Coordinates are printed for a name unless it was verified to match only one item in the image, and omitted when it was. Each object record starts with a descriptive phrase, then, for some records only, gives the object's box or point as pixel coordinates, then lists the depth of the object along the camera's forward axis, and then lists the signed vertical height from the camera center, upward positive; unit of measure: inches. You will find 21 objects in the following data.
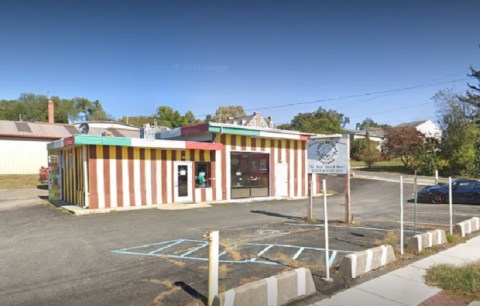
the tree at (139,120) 2652.6 +221.0
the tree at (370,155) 1675.4 -53.1
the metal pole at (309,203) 429.6 -76.5
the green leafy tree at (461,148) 1254.9 -17.2
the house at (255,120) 1775.2 +141.1
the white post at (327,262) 210.0 -74.8
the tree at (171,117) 2610.7 +234.5
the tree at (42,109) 2474.2 +311.5
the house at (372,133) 2650.8 +102.0
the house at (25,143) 1112.8 +15.6
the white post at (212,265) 167.9 -60.8
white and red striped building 533.6 -40.1
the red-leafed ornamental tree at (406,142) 1438.2 +9.9
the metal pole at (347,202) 410.9 -72.0
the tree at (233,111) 2651.1 +289.9
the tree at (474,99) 1480.1 +200.9
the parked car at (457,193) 626.8 -97.0
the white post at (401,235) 267.0 -74.2
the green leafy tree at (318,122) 2369.6 +173.8
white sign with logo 383.2 -11.9
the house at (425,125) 2588.6 +153.8
